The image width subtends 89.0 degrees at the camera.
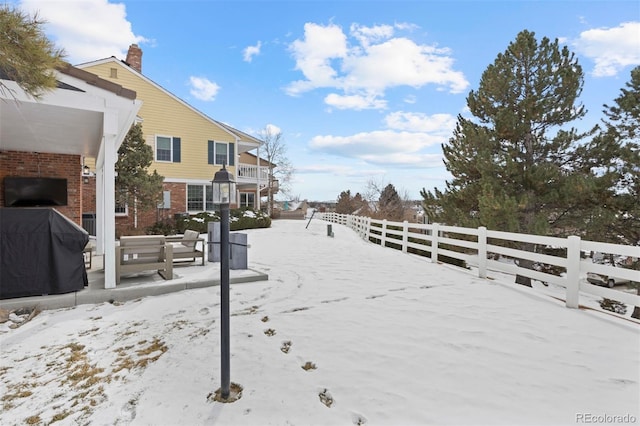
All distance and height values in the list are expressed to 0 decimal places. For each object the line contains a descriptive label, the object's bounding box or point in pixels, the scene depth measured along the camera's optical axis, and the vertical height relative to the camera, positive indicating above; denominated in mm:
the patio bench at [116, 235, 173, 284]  5363 -913
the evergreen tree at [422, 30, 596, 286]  10602 +2293
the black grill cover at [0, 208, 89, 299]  4371 -681
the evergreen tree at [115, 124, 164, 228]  12836 +1092
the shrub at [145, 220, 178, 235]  14566 -1152
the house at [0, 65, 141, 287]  4527 +1340
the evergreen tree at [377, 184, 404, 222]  35688 +996
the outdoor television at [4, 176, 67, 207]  7461 +271
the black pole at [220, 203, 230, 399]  2480 -686
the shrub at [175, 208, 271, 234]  15541 -857
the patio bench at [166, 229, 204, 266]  6809 -940
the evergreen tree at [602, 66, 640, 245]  9812 +1358
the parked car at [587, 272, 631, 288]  18031 -4231
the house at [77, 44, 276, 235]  16406 +3457
